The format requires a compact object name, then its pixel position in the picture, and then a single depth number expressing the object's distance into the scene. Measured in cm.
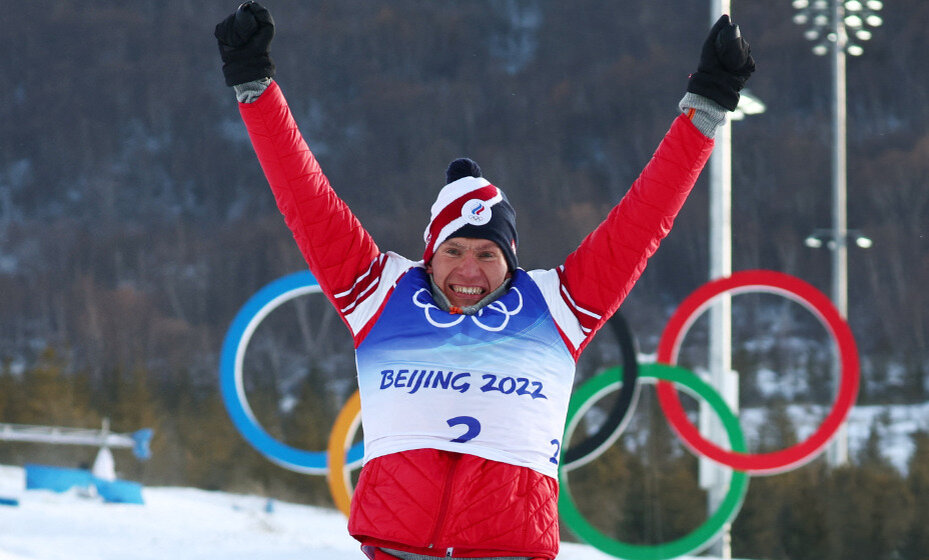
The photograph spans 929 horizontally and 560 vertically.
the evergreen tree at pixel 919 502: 2644
